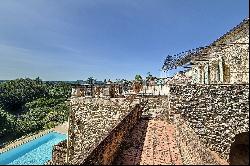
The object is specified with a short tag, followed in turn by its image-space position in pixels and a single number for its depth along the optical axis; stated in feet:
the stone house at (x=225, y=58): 22.51
